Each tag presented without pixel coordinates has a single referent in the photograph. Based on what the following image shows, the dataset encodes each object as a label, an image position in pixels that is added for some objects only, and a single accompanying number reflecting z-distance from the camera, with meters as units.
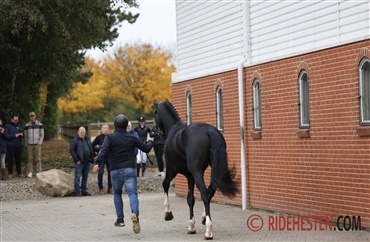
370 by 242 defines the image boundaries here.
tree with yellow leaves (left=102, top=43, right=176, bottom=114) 79.81
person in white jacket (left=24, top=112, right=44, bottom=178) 28.50
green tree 27.06
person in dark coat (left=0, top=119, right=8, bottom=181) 27.38
